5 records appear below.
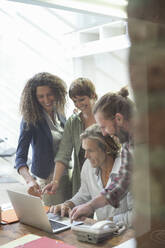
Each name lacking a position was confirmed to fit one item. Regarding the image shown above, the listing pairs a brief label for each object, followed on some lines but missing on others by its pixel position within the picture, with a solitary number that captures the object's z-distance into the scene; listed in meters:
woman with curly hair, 2.57
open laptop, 1.69
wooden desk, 1.52
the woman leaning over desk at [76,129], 2.38
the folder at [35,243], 1.47
